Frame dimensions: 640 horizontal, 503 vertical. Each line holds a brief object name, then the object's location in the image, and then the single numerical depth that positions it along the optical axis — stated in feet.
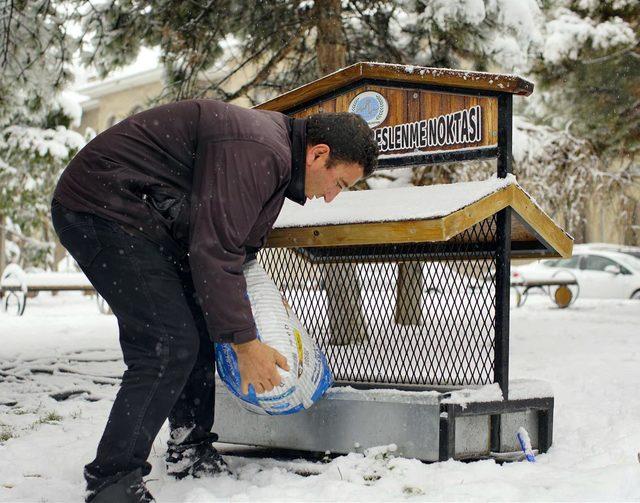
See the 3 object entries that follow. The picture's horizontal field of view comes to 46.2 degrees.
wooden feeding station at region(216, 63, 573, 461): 10.18
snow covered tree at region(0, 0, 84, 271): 24.44
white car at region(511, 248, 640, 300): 52.70
